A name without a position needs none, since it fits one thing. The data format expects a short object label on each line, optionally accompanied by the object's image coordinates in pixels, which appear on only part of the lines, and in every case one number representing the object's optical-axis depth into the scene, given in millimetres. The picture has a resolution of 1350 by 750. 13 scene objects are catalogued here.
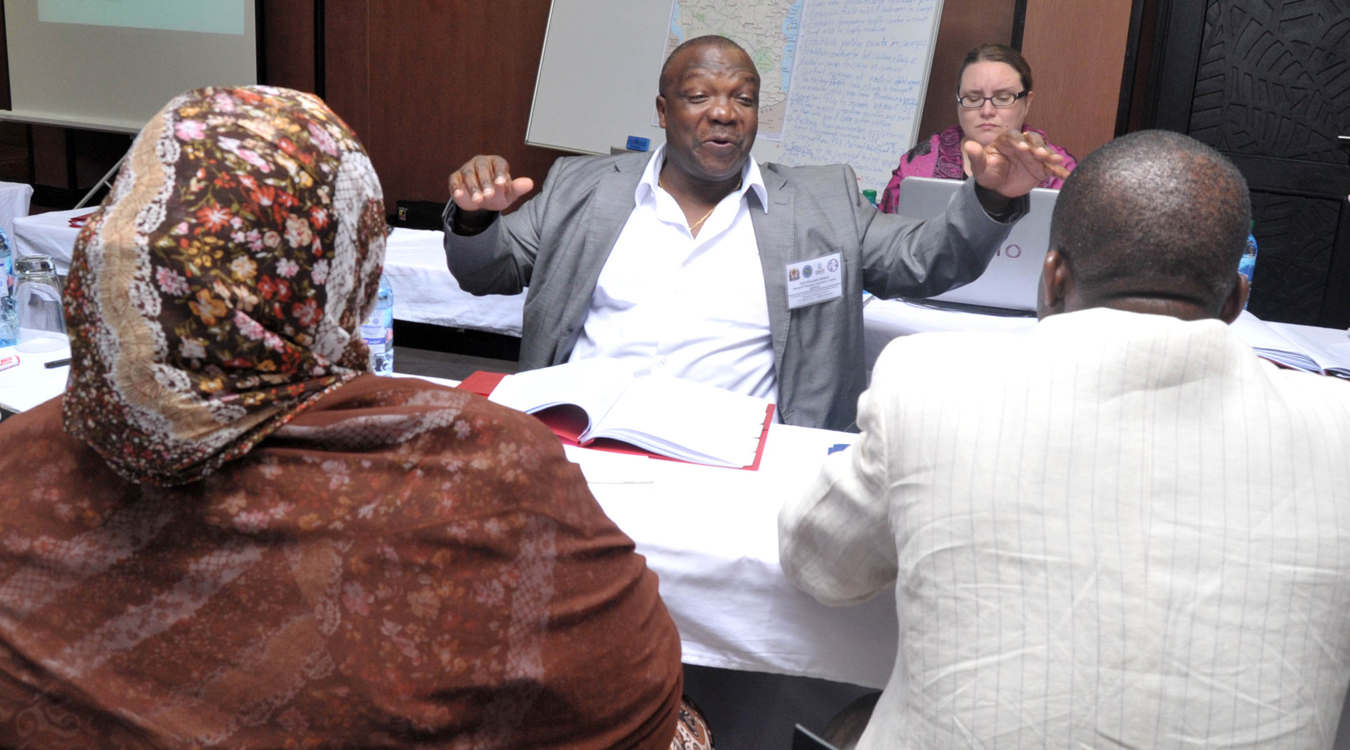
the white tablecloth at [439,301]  3072
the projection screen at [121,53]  5266
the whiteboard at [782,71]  4137
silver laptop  2215
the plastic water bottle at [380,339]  1958
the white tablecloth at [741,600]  1246
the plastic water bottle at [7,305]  1947
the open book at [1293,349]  1948
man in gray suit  2143
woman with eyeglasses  3381
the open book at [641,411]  1481
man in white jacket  831
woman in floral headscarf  768
